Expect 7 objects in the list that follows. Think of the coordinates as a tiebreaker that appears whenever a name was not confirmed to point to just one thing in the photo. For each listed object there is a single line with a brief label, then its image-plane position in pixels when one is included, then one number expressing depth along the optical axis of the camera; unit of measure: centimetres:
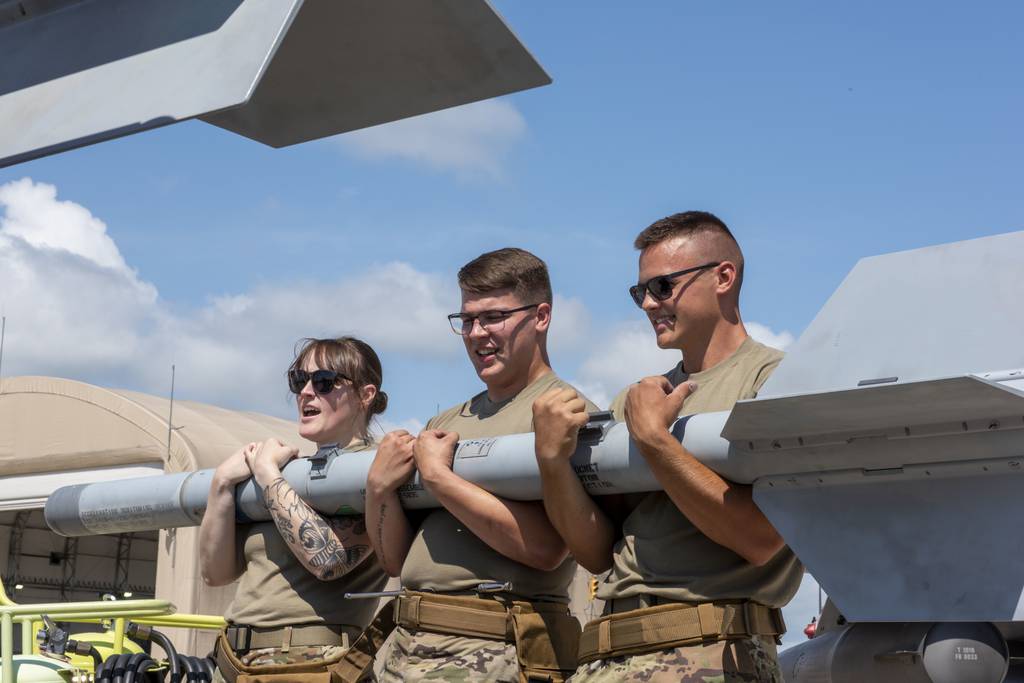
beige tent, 1616
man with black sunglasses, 304
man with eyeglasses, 355
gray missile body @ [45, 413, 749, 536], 325
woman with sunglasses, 416
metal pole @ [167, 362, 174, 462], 1697
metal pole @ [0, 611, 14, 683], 425
